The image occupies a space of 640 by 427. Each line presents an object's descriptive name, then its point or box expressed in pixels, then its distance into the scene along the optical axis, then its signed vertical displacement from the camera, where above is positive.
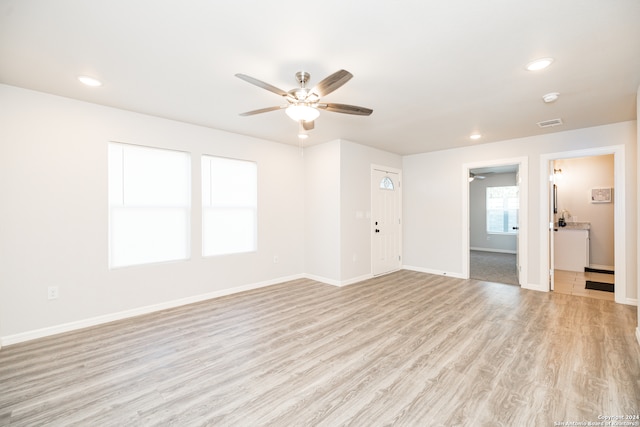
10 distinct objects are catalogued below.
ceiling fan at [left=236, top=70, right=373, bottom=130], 2.18 +0.99
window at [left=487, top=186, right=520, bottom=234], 8.52 +0.12
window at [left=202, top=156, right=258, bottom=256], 4.40 +0.13
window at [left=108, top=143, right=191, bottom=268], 3.57 +0.13
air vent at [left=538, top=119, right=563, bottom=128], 3.96 +1.26
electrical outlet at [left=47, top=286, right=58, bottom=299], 3.08 -0.83
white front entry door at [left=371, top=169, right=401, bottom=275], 5.70 -0.17
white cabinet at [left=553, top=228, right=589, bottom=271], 5.95 -0.78
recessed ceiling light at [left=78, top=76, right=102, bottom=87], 2.71 +1.29
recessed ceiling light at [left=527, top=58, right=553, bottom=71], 2.38 +1.26
